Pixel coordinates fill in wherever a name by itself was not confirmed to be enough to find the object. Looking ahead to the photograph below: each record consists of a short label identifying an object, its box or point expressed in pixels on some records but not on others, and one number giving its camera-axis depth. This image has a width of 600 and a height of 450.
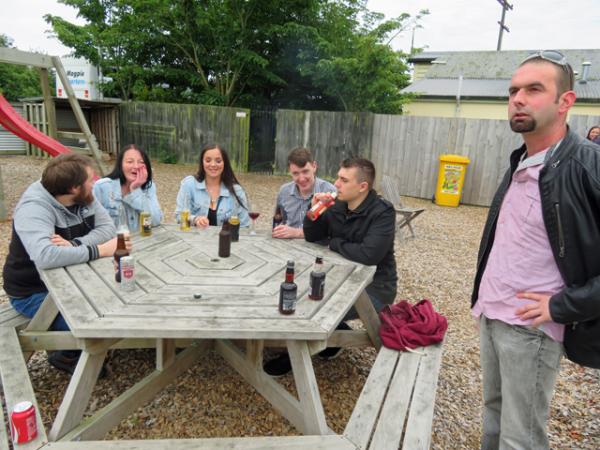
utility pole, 23.25
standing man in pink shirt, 1.55
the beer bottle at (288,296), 1.99
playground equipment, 6.53
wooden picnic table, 1.85
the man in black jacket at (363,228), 2.83
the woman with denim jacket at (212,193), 3.95
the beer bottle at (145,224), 3.18
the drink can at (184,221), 3.43
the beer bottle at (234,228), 3.13
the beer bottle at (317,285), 2.15
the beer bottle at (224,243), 2.74
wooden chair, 6.38
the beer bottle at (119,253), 2.24
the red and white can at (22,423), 1.62
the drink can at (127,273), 2.09
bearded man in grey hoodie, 2.39
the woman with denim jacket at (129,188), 3.70
